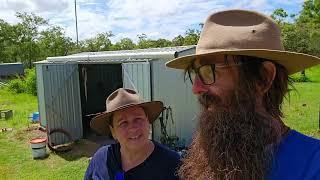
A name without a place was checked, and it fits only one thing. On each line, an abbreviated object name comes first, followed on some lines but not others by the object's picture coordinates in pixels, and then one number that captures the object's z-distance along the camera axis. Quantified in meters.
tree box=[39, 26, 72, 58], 32.63
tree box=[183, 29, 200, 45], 26.42
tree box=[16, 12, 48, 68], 31.77
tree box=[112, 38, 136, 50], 37.30
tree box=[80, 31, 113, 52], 37.73
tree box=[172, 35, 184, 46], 29.04
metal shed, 6.38
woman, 1.80
